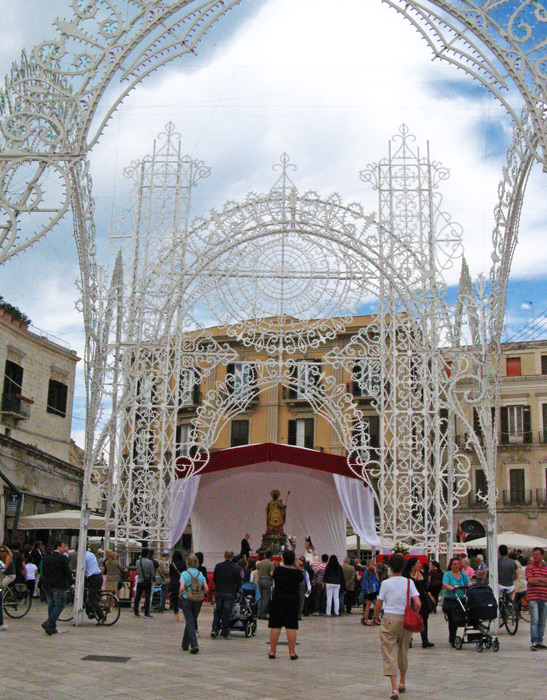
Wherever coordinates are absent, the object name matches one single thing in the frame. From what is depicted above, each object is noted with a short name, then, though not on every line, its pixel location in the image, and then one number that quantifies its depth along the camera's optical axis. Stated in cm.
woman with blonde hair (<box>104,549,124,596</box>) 1505
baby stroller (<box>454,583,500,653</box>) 1079
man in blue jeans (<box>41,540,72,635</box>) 1134
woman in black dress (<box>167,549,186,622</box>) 1586
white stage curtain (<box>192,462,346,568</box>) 2408
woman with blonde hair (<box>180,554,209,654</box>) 998
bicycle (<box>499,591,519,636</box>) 1359
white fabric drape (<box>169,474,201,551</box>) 1831
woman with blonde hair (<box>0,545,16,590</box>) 1230
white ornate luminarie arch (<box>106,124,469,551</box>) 1717
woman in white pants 1661
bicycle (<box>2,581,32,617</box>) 1384
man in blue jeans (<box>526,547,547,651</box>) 1086
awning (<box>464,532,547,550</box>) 2272
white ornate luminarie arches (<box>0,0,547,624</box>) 793
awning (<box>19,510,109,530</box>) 2050
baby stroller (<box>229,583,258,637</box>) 1234
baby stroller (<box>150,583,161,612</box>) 1658
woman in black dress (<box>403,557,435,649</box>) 983
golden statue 2241
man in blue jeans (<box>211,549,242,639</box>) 1174
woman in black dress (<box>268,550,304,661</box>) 955
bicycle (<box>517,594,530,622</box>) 1570
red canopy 2081
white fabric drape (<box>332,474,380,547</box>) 2028
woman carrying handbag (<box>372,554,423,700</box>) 764
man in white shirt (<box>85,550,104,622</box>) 1268
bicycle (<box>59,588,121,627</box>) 1273
